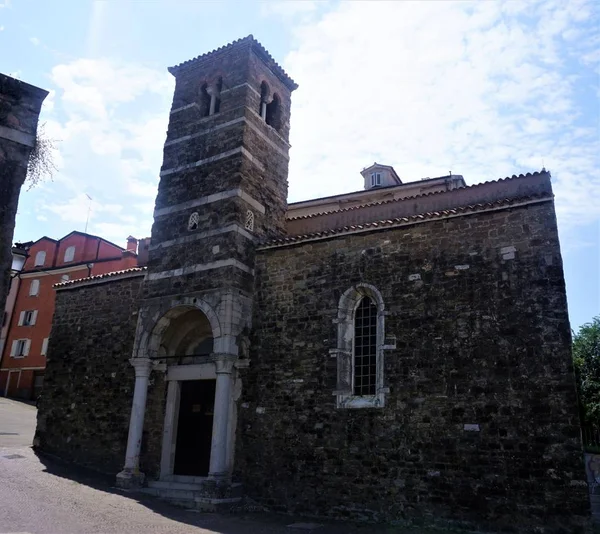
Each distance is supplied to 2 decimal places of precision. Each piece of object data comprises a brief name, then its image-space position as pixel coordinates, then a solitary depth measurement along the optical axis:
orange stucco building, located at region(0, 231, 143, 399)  33.69
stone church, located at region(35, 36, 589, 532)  11.12
